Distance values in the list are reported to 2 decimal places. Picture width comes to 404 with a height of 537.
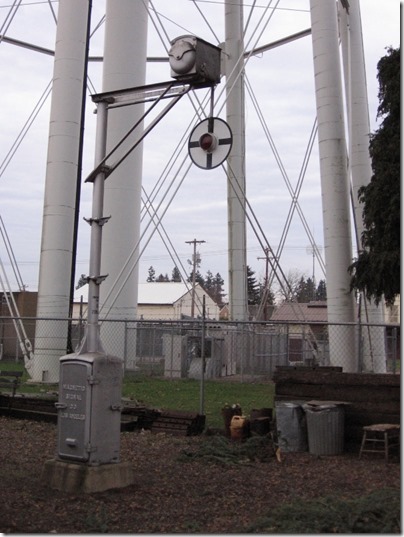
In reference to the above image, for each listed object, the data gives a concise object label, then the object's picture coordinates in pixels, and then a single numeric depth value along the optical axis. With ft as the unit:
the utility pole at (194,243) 222.69
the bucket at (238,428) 38.37
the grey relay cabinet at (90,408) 26.86
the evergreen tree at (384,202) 49.49
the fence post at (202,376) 43.41
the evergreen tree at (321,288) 420.77
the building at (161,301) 237.45
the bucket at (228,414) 40.19
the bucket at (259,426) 38.83
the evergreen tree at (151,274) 590.88
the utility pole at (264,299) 90.22
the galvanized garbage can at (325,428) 35.68
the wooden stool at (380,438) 33.83
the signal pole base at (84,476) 26.78
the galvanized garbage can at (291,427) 36.58
